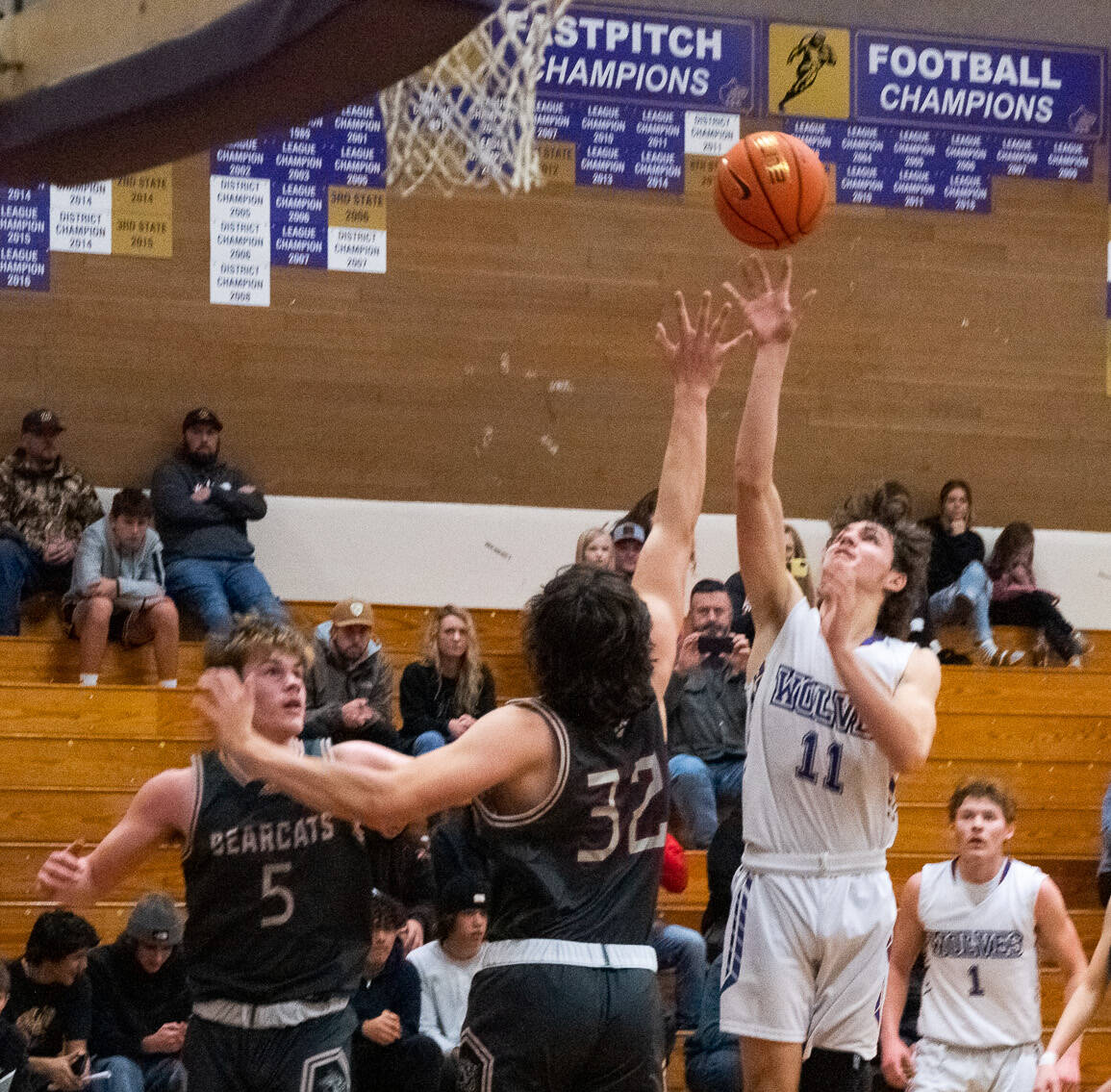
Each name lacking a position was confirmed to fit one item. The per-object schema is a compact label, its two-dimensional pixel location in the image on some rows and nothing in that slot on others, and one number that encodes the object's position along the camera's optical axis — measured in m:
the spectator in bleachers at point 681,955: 12.49
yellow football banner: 24.11
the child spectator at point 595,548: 17.92
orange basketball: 11.37
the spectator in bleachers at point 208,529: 19.92
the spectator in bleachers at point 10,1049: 11.15
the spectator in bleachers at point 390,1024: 12.62
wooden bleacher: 15.77
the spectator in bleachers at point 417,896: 13.75
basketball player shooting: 9.05
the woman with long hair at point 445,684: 17.37
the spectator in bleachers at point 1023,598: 22.48
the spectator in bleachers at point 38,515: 19.17
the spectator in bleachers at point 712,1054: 11.72
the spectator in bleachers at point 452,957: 13.07
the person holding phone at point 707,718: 14.92
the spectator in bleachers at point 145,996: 12.62
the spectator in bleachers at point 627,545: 18.20
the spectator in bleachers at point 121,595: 18.66
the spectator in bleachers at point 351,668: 17.50
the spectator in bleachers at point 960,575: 22.02
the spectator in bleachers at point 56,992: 12.27
